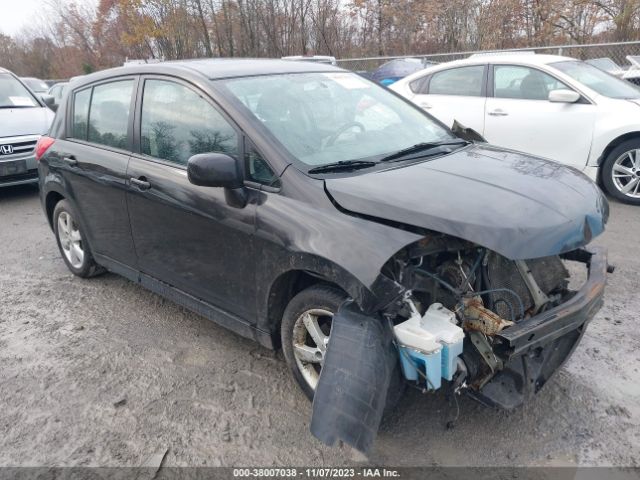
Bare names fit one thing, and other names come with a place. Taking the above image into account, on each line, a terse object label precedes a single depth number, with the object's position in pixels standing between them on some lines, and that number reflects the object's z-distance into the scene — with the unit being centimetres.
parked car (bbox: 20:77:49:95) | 1805
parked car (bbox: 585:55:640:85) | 1070
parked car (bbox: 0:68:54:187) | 752
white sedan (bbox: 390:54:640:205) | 629
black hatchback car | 246
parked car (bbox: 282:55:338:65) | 1316
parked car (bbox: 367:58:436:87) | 1350
